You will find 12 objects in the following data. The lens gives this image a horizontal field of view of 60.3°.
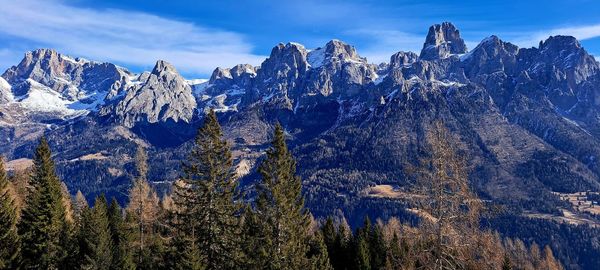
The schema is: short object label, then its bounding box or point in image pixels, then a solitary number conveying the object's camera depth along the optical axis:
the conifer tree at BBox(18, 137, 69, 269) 60.94
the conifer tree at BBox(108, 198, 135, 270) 68.31
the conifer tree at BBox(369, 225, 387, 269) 83.56
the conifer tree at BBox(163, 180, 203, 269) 47.62
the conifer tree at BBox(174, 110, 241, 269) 50.91
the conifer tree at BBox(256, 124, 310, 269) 49.53
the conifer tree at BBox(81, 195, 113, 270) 66.31
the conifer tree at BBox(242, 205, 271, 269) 49.62
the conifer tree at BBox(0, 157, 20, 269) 54.09
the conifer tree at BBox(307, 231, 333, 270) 51.97
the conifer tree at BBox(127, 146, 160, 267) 76.56
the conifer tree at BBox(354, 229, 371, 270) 78.06
